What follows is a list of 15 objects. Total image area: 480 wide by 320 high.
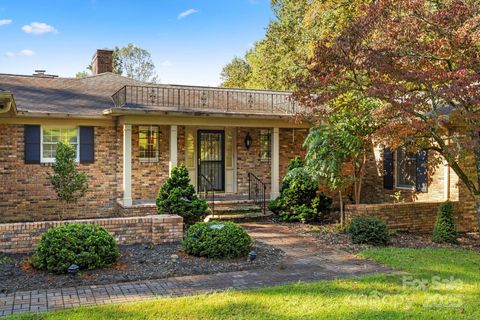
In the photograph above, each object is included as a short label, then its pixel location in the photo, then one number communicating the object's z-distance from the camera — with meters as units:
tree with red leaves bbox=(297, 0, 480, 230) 8.09
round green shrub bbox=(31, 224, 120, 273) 6.66
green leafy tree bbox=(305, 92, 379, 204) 10.61
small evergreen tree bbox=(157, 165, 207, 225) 10.44
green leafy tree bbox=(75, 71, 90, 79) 50.25
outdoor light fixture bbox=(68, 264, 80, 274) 6.51
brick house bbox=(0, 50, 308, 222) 12.55
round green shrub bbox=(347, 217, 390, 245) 9.41
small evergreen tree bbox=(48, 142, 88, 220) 11.28
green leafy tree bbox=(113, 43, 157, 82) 50.72
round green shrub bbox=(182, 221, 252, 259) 7.70
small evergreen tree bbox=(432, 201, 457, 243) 10.07
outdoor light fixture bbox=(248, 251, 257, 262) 7.68
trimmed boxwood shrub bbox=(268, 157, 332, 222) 12.20
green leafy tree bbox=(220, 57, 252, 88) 42.06
